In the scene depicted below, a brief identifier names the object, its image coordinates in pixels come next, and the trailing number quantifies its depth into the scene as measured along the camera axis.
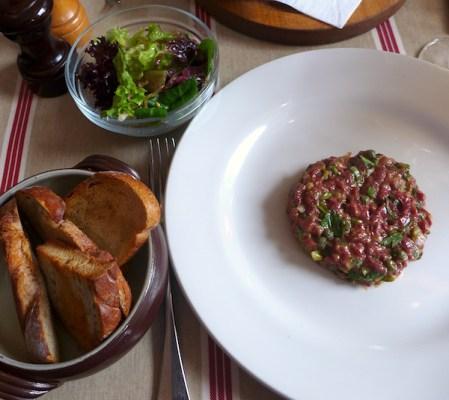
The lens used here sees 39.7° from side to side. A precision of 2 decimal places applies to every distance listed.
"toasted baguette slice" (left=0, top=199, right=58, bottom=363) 0.34
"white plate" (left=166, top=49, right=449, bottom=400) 0.39
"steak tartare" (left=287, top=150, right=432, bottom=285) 0.42
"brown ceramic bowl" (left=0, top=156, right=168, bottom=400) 0.34
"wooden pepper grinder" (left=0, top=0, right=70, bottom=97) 0.42
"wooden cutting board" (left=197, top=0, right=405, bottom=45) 0.52
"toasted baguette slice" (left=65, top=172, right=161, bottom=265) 0.37
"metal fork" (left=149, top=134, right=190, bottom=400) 0.39
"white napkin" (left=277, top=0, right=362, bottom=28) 0.52
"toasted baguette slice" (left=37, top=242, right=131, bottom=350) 0.34
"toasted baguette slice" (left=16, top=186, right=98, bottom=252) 0.36
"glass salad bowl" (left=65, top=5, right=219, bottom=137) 0.45
